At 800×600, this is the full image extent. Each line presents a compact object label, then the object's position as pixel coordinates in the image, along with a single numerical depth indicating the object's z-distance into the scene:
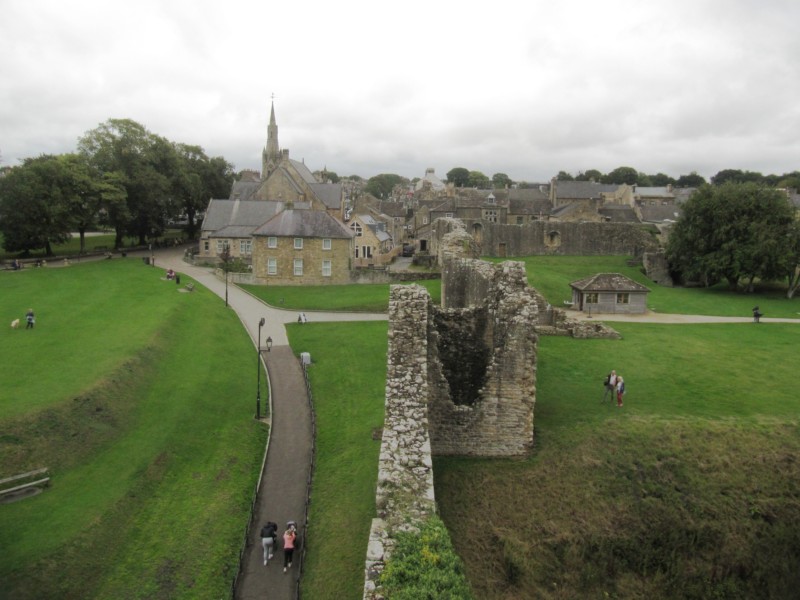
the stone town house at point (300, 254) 50.28
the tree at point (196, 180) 71.19
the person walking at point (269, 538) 13.95
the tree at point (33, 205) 49.84
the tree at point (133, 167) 62.50
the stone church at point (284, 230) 50.41
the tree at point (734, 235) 42.38
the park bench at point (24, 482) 16.19
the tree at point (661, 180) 174.15
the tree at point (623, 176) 157.12
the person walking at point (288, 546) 13.68
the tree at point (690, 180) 166.00
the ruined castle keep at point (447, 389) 10.18
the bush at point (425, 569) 7.91
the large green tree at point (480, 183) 179.93
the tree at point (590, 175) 170.59
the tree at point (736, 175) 154.51
